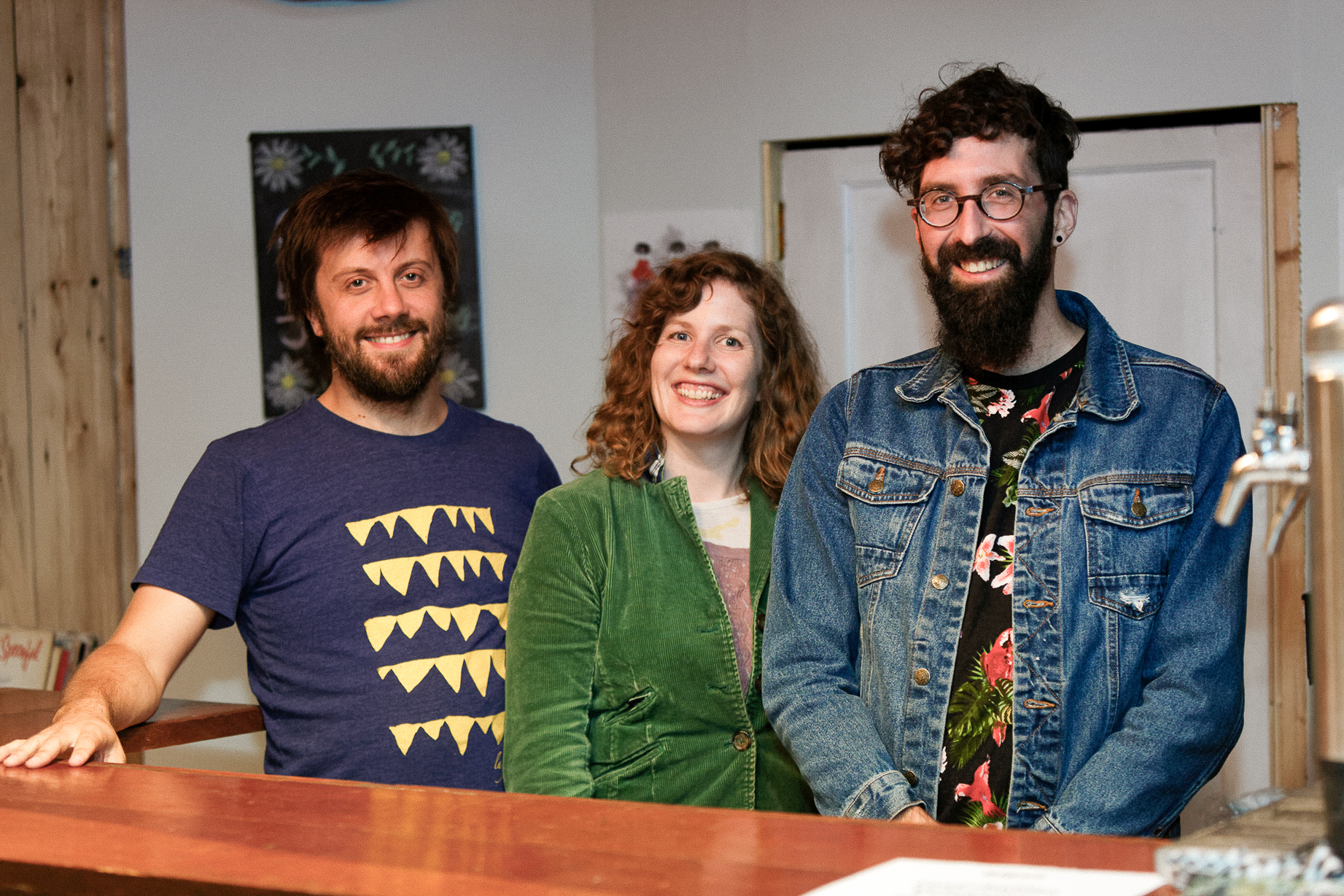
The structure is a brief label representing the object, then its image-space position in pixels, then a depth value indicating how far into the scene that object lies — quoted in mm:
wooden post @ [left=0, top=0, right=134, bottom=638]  3354
